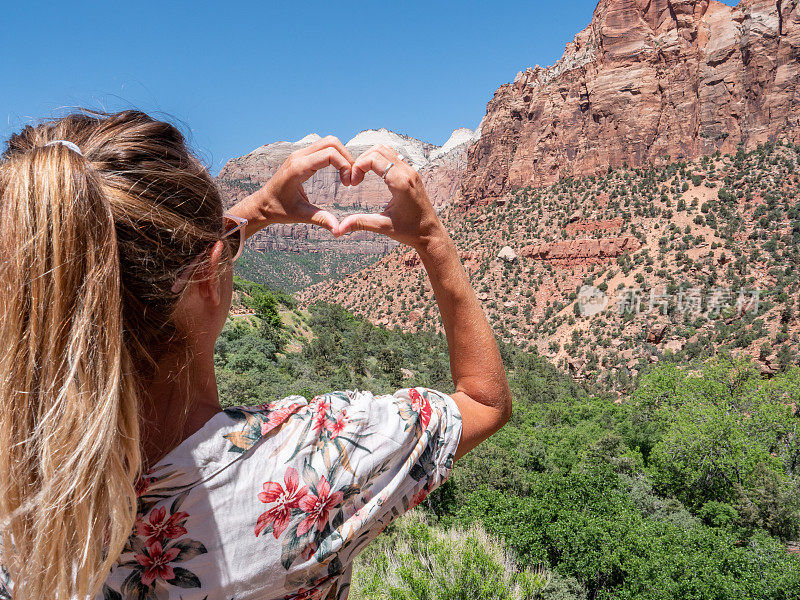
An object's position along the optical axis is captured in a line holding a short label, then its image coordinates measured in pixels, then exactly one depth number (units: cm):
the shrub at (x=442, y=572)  600
